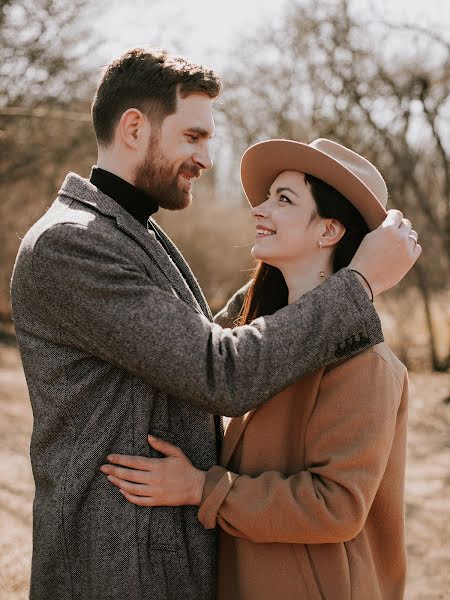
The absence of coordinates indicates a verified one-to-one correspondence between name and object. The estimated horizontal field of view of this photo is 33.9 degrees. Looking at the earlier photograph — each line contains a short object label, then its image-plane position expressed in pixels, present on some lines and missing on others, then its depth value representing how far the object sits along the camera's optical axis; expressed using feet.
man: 5.71
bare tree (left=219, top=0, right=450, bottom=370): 30.76
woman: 6.05
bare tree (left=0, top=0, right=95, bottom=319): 25.89
